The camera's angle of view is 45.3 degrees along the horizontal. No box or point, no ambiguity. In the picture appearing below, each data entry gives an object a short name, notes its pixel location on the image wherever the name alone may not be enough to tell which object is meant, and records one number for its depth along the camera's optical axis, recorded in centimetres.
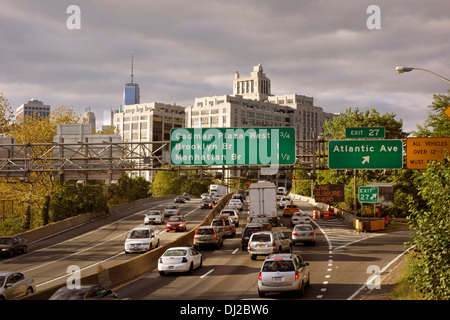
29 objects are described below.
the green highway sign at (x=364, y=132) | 3491
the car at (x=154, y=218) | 6103
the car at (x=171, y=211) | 6929
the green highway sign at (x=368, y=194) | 5272
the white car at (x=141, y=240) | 4006
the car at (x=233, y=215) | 5709
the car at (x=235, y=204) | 7671
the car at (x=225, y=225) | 4724
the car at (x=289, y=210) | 6869
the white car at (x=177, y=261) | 2880
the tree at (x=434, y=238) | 1638
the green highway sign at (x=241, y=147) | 3450
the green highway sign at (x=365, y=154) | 3322
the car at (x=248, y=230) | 3928
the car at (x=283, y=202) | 8314
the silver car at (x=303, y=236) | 4119
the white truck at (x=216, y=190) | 11473
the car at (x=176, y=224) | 5444
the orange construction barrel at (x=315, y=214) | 7044
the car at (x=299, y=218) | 5538
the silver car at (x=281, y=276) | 2156
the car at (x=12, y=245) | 4262
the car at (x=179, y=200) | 9591
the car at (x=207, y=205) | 8294
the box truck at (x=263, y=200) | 5503
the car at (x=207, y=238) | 4009
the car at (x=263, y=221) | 4653
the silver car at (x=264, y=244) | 3344
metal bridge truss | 3609
